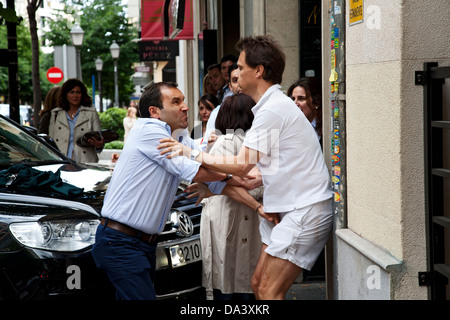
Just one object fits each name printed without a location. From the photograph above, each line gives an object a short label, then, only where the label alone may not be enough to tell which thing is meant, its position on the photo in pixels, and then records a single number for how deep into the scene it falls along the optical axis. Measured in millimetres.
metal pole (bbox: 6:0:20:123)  9977
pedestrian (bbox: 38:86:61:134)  9695
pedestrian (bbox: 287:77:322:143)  5969
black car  4156
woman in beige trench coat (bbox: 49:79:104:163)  9477
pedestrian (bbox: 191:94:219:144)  7418
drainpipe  4574
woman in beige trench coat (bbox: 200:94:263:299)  4926
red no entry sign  21203
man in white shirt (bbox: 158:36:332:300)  3994
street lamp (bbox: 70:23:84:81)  20594
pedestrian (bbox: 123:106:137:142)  20906
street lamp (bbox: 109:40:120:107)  31461
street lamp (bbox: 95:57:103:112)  35094
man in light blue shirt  3896
